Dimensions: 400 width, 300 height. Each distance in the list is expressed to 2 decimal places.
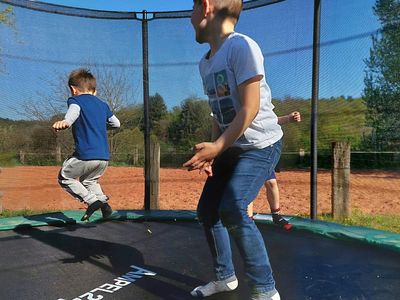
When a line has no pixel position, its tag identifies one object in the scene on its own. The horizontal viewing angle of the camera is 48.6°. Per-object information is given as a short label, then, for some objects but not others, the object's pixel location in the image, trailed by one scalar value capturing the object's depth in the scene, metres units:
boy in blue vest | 2.29
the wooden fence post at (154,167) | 3.52
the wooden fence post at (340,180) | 3.09
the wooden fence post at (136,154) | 3.78
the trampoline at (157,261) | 1.50
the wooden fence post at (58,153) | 3.73
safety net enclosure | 3.01
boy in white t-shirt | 1.20
